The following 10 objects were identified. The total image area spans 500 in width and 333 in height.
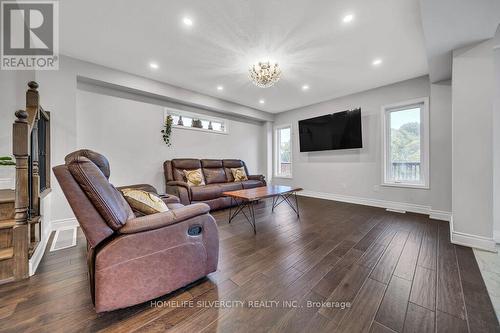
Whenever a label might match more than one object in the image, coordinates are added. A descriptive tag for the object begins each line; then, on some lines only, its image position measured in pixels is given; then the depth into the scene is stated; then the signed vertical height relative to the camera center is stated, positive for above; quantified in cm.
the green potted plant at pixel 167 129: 409 +83
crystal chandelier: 276 +142
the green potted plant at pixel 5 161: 179 +5
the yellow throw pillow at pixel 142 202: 154 -30
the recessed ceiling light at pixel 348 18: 203 +164
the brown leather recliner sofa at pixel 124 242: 109 -51
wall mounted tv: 422 +86
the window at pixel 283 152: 602 +47
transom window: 434 +114
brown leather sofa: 352 -35
